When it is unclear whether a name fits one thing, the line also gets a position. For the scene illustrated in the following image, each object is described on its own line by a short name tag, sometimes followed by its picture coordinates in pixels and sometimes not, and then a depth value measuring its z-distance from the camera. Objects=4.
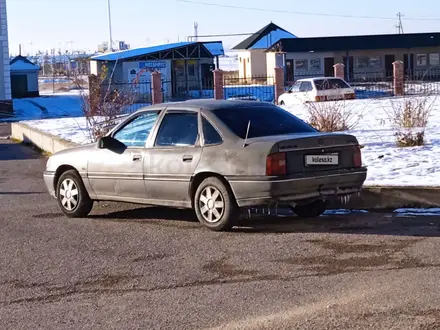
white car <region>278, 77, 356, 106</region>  33.81
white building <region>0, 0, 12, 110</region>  48.66
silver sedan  8.80
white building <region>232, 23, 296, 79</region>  73.50
